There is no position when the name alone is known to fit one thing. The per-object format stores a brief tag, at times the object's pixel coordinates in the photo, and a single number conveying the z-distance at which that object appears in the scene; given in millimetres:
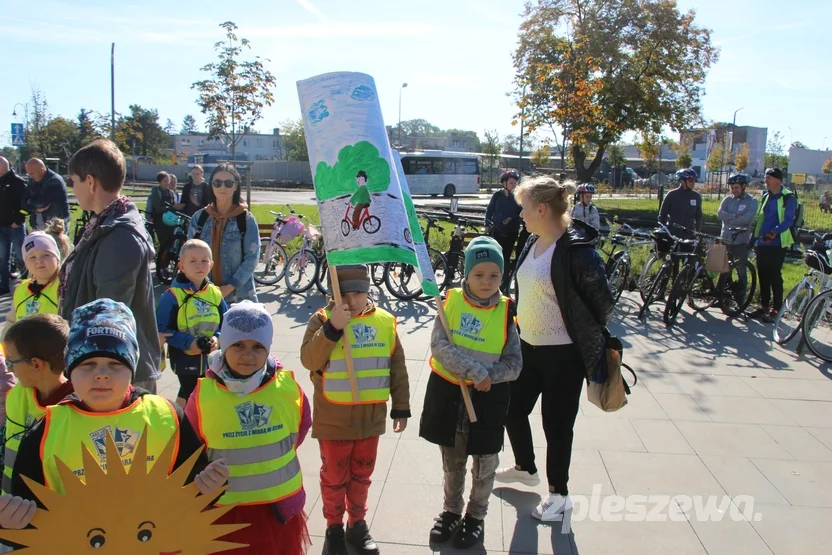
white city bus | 40156
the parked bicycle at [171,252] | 9539
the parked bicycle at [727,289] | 8203
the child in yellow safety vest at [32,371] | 2324
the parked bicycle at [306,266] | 9188
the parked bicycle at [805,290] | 7113
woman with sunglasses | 4273
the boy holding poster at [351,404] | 2973
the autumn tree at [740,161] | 41594
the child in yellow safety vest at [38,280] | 3648
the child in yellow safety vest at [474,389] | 3119
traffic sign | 14672
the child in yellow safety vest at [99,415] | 1827
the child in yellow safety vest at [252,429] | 2336
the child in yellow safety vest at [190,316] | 3703
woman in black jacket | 3229
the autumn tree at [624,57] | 26000
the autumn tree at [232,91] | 15336
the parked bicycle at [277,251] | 9742
